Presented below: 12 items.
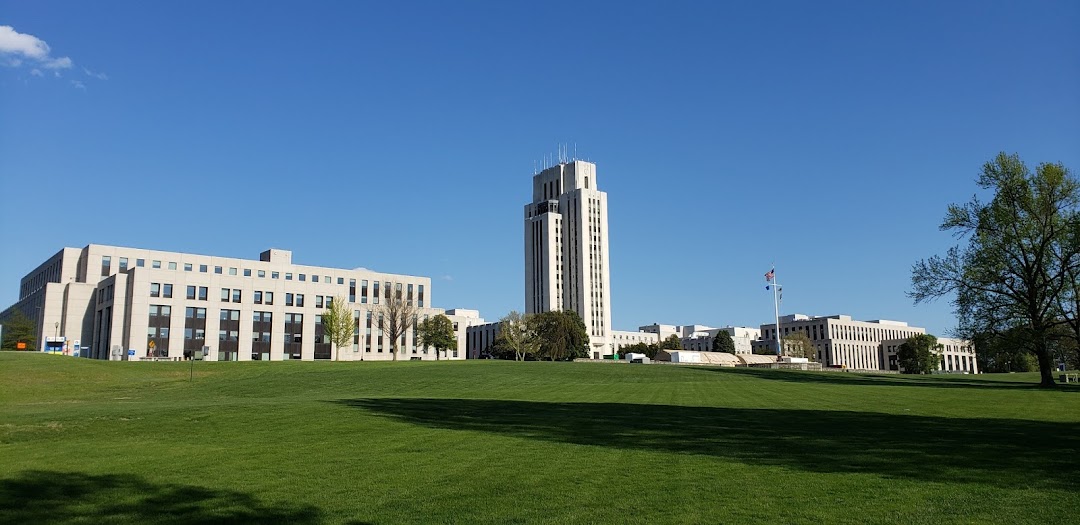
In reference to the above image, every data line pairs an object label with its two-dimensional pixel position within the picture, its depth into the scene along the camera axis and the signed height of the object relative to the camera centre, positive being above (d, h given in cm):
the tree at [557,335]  14550 +493
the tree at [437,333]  13425 +533
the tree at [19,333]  10662 +507
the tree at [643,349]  18025 +235
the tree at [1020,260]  5331 +694
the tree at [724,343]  18825 +367
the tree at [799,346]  16100 +226
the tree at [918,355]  15125 -15
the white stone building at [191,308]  10738 +916
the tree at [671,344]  18400 +359
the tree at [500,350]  15638 +246
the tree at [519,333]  13925 +523
